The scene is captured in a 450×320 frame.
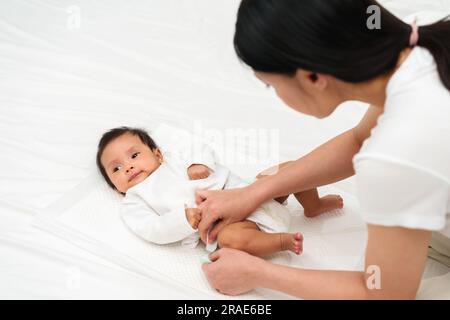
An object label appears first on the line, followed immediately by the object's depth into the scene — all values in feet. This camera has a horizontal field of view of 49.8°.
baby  3.92
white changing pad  3.92
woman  2.59
